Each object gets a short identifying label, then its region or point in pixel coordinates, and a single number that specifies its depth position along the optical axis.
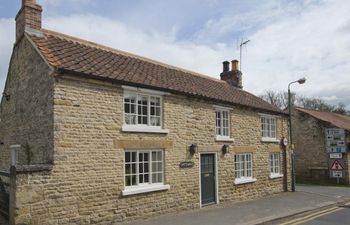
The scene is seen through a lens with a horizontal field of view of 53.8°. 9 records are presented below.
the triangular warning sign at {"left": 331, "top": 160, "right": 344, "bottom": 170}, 22.02
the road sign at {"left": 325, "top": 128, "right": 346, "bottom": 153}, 25.61
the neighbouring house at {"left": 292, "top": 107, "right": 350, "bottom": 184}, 25.67
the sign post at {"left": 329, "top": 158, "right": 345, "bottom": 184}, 22.07
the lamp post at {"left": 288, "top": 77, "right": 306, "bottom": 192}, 19.75
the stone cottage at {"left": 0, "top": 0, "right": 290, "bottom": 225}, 9.89
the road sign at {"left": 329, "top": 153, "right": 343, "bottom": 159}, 24.85
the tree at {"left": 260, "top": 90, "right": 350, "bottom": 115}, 56.22
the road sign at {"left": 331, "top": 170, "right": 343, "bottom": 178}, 24.53
